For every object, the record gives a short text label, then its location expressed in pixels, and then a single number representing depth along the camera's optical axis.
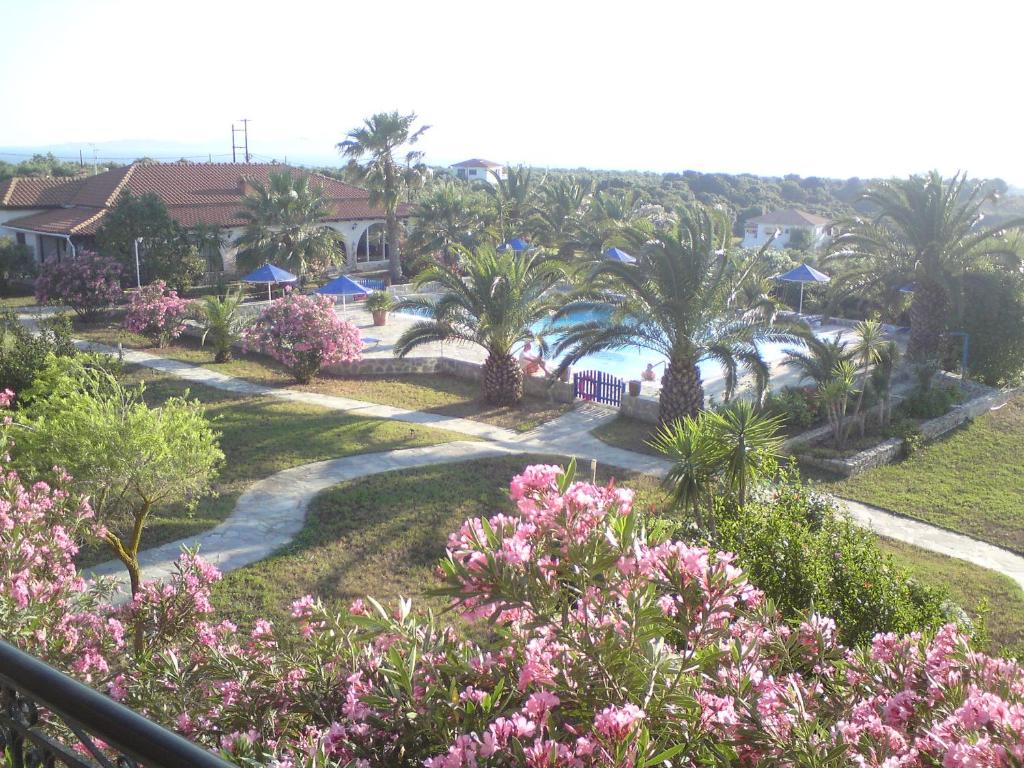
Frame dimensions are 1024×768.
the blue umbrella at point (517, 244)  39.40
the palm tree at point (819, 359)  18.59
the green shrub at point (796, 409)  19.17
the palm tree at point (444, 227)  39.97
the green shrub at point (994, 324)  23.05
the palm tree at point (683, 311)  16.86
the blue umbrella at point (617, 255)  37.25
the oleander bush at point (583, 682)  3.14
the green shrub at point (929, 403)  20.28
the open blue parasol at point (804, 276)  31.95
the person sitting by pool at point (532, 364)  23.59
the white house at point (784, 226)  55.75
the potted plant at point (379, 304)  30.23
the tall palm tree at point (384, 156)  37.66
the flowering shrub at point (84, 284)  28.64
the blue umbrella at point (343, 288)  30.31
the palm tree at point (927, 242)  23.05
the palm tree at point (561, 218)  43.06
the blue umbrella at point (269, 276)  30.48
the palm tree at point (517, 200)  44.81
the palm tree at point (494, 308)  20.12
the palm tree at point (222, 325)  23.66
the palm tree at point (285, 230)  34.12
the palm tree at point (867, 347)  18.88
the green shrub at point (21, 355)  16.61
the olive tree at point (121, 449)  8.73
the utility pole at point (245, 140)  68.81
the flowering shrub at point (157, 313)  25.73
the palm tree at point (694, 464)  10.33
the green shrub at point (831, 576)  7.91
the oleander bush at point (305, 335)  21.75
